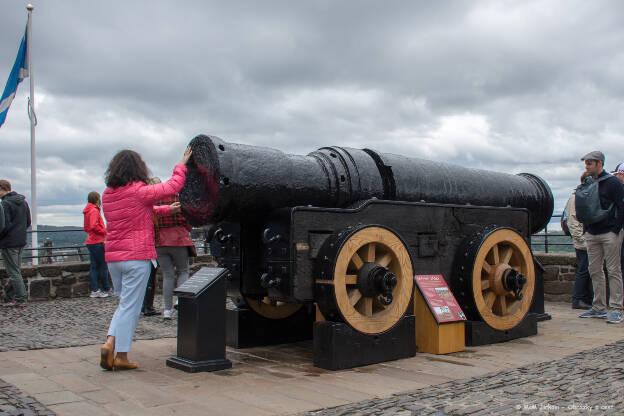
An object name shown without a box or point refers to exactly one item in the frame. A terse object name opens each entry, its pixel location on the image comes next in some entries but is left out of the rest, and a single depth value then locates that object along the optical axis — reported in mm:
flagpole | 13745
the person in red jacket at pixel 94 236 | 10070
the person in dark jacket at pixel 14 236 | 8641
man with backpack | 7027
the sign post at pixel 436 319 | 5266
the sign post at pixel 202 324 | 4535
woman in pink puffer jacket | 4523
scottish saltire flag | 14586
